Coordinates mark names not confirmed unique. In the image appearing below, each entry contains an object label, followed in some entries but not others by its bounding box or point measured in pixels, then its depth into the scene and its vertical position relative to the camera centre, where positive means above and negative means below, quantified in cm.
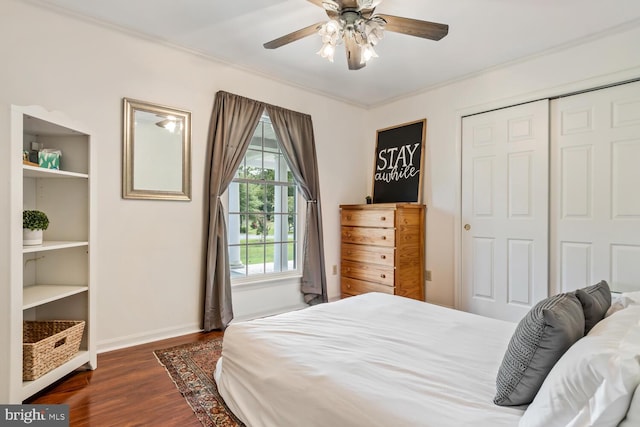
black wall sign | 386 +61
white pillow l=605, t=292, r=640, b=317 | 144 -41
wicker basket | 181 -82
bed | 103 -61
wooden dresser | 344 -42
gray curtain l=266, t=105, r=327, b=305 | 367 +15
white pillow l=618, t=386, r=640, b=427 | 72 -45
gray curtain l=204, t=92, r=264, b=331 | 299 +20
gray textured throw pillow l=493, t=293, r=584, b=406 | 102 -45
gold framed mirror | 265 +51
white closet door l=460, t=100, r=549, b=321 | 296 +3
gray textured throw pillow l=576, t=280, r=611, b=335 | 129 -38
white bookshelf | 218 -17
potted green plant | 188 -9
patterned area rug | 168 -107
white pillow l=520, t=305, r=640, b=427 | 74 -42
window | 343 -1
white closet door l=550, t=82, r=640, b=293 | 250 +20
